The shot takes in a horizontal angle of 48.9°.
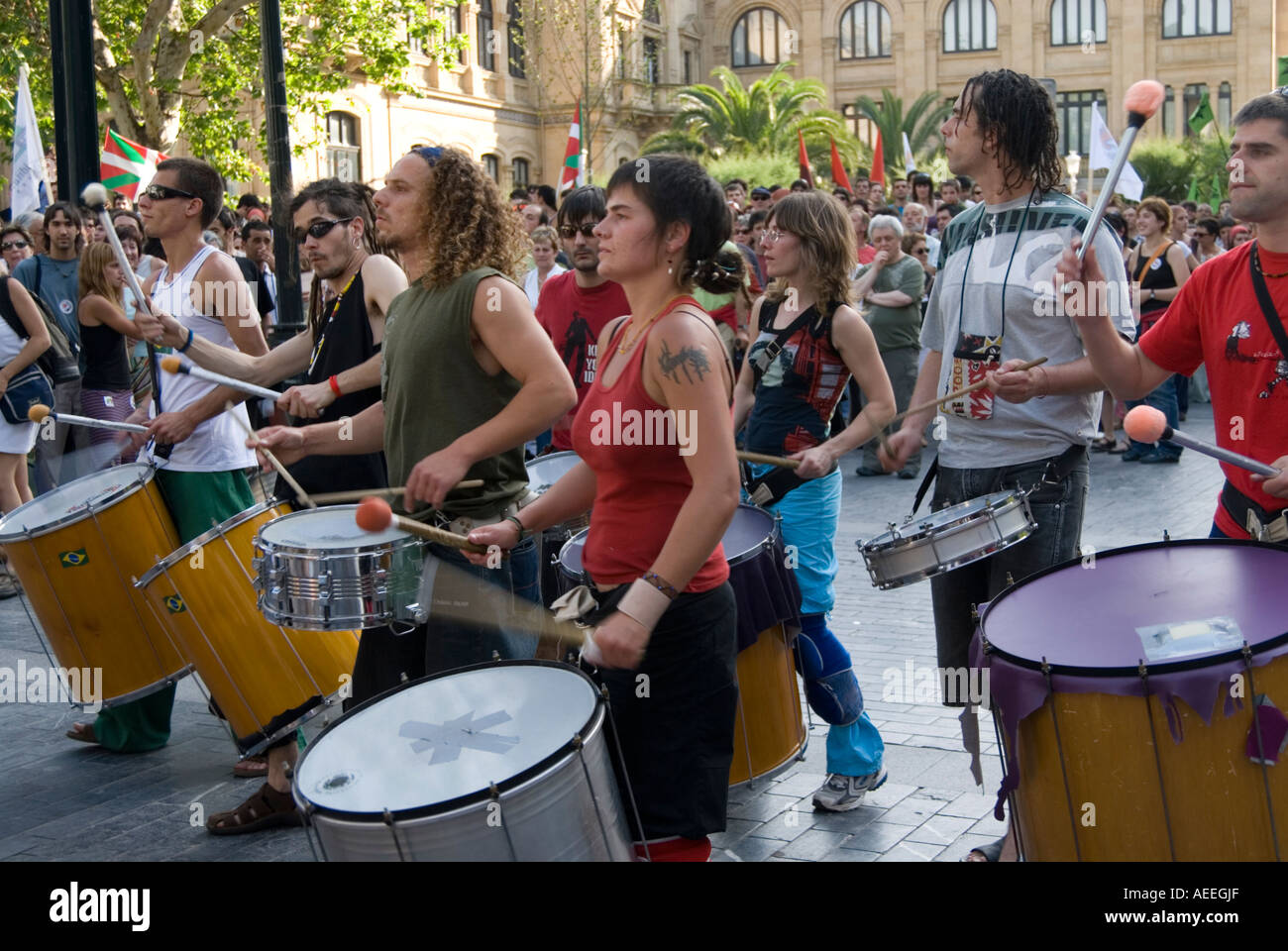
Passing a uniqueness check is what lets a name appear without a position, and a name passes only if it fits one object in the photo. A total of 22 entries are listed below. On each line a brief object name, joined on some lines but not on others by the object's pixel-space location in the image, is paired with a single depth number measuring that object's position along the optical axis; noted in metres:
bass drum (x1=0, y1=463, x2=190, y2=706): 4.83
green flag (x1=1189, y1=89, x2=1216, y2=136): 27.25
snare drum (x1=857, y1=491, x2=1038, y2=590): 3.55
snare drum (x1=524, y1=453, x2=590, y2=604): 5.18
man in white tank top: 4.96
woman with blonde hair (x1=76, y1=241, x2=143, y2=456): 8.30
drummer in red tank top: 2.97
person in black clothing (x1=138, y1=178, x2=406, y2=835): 4.34
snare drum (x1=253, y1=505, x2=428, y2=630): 3.49
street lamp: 34.53
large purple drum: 2.61
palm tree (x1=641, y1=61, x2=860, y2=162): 42.53
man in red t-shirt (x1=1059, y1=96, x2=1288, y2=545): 3.21
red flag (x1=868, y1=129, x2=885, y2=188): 22.60
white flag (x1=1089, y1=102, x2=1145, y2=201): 16.17
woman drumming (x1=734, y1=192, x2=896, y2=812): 4.49
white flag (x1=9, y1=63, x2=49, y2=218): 10.84
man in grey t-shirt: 3.74
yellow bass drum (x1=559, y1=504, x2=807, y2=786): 3.97
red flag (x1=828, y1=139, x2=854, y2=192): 21.94
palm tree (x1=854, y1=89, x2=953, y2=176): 47.06
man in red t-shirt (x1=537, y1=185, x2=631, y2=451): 5.76
